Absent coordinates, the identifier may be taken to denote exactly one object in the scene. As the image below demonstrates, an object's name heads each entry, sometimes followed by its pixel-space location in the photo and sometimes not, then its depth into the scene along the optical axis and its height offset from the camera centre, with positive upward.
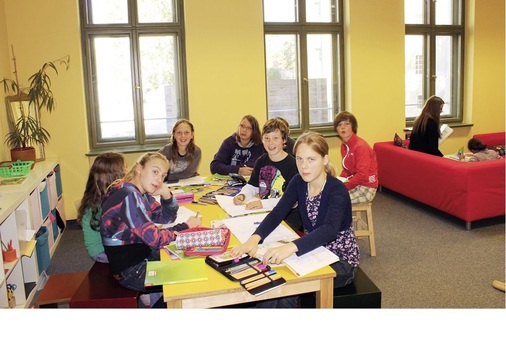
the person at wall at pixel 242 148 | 4.08 -0.40
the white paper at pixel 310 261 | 1.88 -0.66
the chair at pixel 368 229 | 3.83 -1.07
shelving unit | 2.90 -0.83
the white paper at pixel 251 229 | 2.27 -0.65
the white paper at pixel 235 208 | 2.73 -0.62
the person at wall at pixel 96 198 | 2.60 -0.49
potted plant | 4.20 -0.01
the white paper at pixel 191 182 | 3.57 -0.59
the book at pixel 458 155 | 5.00 -0.67
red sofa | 4.30 -0.87
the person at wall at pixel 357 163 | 3.80 -0.54
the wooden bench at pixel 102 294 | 2.14 -0.87
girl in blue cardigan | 2.20 -0.53
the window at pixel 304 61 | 5.76 +0.49
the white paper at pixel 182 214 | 2.62 -0.63
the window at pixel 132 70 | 5.14 +0.41
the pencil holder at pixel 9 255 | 2.87 -0.87
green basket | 3.60 -0.43
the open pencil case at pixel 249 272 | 1.76 -0.67
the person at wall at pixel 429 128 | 5.09 -0.36
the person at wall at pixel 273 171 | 3.11 -0.48
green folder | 1.79 -0.66
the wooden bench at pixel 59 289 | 2.38 -0.94
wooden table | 1.72 -0.71
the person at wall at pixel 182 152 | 3.98 -0.40
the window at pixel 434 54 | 6.29 +0.55
